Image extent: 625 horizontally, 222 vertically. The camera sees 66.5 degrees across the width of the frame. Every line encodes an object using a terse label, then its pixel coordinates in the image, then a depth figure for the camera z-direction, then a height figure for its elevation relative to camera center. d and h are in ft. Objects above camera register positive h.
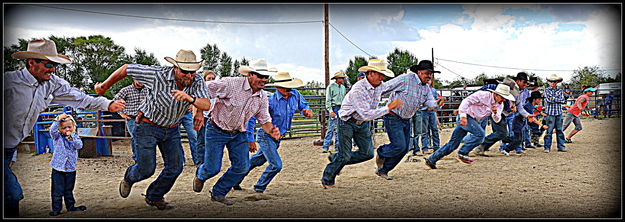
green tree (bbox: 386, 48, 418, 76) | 116.34 +13.17
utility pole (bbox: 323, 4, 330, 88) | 46.66 +5.35
